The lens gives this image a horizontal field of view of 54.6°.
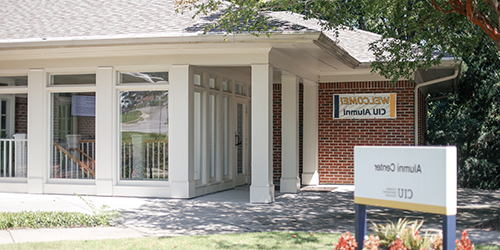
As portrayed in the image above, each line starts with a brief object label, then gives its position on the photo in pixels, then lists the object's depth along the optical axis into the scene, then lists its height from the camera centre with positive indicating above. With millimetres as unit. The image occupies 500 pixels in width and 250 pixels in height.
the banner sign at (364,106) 12680 +482
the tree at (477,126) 13492 -56
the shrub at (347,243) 4391 -1078
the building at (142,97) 9406 +593
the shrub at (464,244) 4223 -1055
